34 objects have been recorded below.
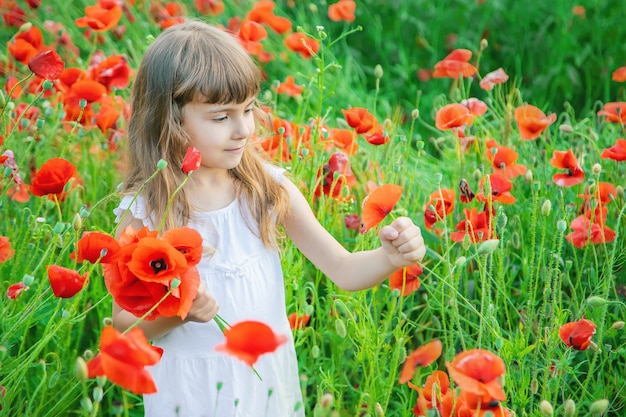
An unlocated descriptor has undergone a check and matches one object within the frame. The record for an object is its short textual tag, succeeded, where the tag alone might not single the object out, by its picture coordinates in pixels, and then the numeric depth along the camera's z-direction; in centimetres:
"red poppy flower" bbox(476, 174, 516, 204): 202
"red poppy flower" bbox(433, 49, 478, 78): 231
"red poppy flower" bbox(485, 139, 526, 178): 210
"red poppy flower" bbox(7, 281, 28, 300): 182
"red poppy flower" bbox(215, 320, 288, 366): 157
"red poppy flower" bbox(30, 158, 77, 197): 191
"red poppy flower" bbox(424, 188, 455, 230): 202
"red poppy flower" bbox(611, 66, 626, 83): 235
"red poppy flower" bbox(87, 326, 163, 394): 156
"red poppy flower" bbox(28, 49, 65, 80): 195
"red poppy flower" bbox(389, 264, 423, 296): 200
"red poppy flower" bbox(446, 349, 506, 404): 160
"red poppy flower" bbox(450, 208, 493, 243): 197
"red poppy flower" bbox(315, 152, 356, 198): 212
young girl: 187
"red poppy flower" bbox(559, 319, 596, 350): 181
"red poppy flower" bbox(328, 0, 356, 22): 272
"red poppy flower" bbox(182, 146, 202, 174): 177
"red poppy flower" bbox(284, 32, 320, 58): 244
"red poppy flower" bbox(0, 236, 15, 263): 192
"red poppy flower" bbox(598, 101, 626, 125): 218
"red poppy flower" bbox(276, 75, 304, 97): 247
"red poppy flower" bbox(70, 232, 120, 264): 172
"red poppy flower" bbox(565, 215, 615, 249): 201
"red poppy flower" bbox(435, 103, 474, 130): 210
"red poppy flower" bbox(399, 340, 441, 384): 174
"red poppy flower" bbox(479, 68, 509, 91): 233
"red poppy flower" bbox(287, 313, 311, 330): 198
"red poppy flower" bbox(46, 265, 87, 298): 175
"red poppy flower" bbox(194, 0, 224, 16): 324
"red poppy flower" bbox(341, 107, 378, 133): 214
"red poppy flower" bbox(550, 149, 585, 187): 206
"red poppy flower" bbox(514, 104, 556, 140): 211
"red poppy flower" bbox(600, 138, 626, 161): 205
